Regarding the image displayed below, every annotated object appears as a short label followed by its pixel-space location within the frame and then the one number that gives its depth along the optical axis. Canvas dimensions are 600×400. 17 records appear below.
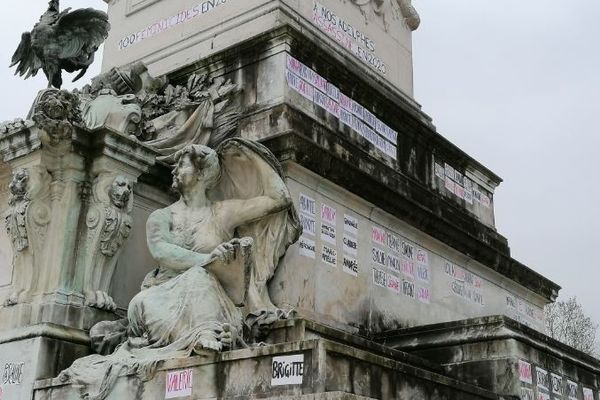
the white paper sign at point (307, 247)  9.62
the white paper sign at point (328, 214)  10.23
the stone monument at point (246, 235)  7.13
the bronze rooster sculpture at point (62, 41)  10.48
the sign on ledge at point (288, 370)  6.12
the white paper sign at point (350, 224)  10.60
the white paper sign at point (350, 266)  10.32
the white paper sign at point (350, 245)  10.46
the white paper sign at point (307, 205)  9.90
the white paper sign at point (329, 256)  9.99
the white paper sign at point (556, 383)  9.61
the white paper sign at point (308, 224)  9.80
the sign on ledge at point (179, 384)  6.59
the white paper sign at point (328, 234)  10.11
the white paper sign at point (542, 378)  9.27
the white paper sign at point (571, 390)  9.93
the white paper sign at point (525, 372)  8.95
